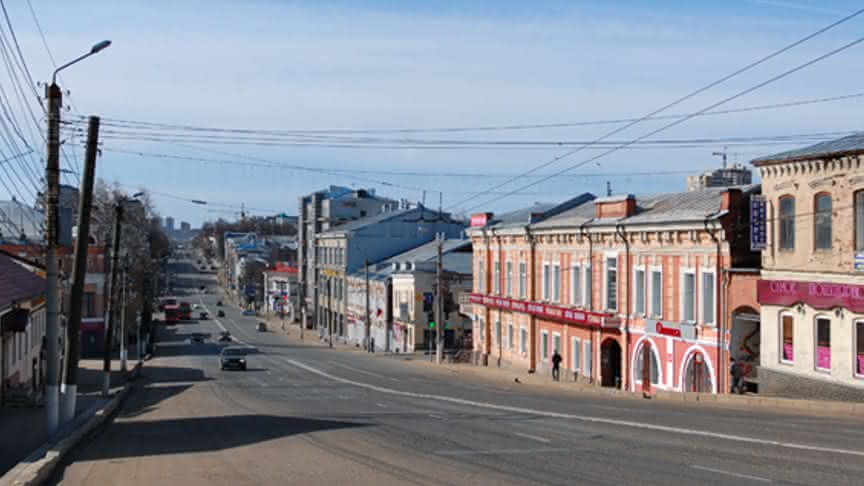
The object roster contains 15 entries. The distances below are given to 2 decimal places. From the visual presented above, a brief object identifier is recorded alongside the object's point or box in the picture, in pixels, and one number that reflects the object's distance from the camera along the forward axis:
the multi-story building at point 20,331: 32.41
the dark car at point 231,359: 60.34
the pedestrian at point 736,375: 36.33
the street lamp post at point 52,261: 22.22
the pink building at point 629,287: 37.22
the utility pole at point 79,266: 25.20
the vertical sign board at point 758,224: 34.75
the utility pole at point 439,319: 61.26
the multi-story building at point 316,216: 118.25
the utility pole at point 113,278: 42.05
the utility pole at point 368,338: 84.27
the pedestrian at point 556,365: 50.22
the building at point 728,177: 57.28
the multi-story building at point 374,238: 100.19
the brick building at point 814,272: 30.73
